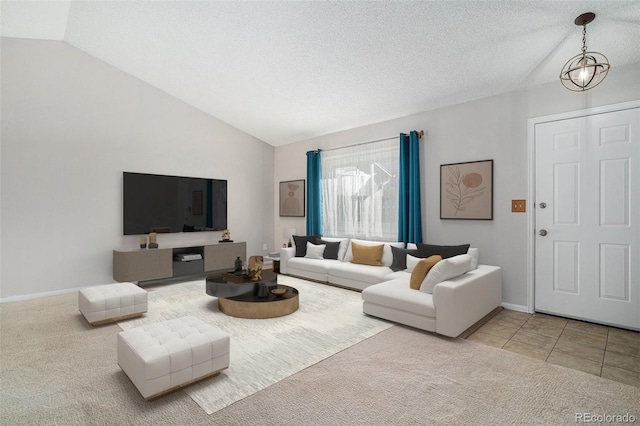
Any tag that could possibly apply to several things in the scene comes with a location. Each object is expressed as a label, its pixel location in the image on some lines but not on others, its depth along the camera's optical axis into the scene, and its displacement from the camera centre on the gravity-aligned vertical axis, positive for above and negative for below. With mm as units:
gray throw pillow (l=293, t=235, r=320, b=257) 5816 -530
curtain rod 4832 +1199
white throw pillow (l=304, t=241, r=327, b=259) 5617 -662
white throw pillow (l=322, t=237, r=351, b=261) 5492 -566
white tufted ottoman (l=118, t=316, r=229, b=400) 2014 -933
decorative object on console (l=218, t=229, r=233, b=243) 6043 -457
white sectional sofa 3008 -870
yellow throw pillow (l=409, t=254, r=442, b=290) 3414 -606
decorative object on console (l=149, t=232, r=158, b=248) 5119 -440
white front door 3300 -53
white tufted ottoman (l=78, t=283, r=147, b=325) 3301 -949
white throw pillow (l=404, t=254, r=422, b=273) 4328 -650
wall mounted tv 5121 +149
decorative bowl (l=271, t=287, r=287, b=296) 3742 -905
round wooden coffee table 3555 -1029
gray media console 4747 -777
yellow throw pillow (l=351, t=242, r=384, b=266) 4926 -640
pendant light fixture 2779 +1424
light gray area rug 2248 -1167
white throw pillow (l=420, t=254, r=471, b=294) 3184 -583
